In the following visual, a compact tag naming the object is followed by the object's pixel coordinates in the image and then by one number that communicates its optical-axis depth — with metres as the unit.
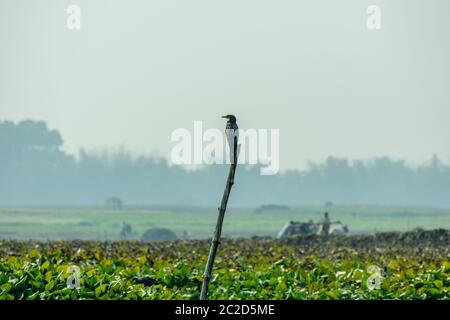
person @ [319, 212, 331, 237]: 68.69
